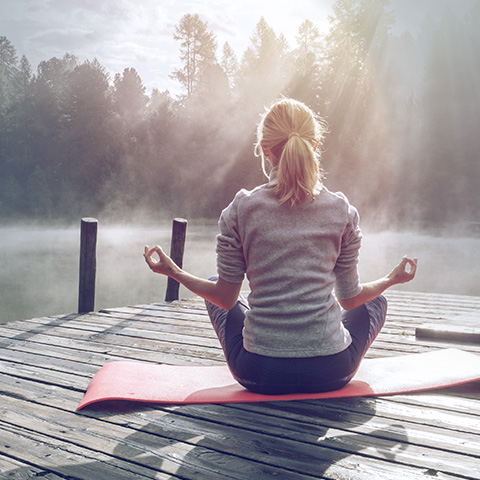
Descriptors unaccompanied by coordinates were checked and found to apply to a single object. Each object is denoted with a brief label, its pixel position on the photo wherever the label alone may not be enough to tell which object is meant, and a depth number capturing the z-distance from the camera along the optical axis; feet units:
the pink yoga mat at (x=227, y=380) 7.86
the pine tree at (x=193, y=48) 102.58
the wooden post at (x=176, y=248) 17.48
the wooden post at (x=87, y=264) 15.98
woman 6.46
